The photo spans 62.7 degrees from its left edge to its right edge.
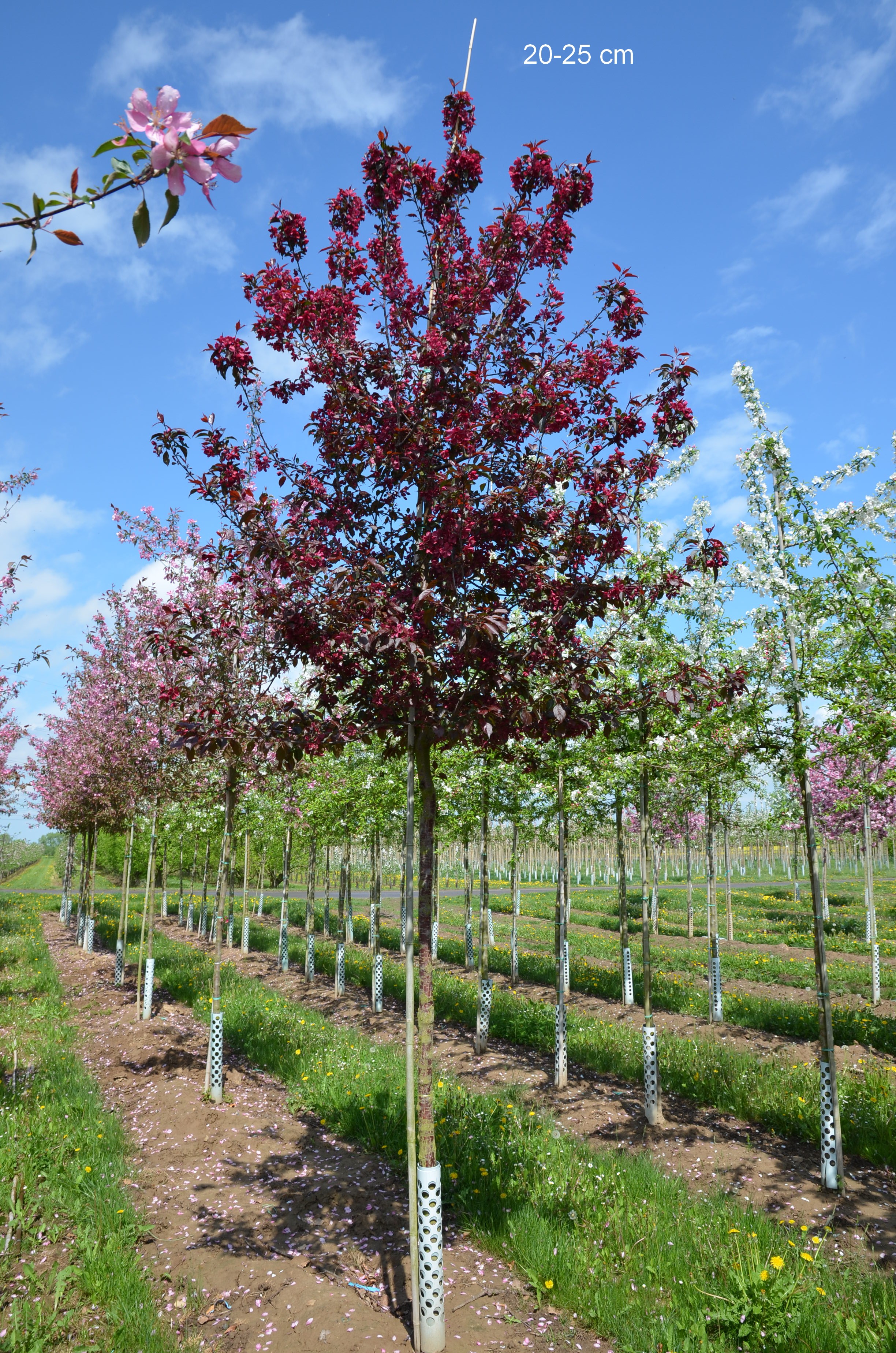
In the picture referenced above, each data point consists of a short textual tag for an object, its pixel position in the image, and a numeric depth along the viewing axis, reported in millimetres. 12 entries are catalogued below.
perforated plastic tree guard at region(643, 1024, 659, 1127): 8359
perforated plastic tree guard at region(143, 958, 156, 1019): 12047
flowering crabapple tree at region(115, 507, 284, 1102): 8195
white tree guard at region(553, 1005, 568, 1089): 9594
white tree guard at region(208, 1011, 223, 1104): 8797
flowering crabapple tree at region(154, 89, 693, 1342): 4438
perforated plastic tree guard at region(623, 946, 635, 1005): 14047
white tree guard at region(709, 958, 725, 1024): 12820
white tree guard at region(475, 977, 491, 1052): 11391
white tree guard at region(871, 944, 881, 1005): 13805
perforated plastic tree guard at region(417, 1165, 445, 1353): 4297
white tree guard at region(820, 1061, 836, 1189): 6773
